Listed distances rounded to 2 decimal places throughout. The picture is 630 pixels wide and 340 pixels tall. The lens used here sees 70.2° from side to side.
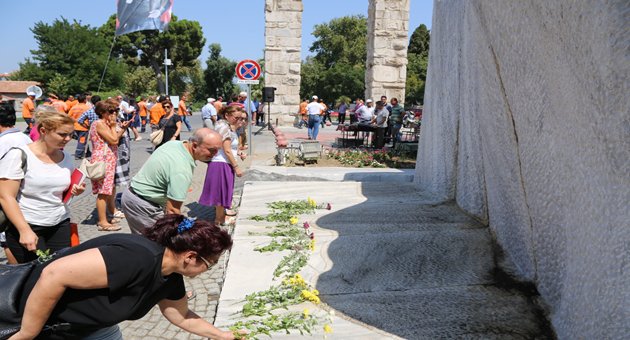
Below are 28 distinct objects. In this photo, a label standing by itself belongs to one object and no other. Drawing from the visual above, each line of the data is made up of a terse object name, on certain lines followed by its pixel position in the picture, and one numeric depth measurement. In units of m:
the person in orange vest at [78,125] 9.92
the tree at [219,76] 52.62
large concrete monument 2.37
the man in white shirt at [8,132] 3.20
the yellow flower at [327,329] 2.96
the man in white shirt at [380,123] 13.26
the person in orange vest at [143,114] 19.12
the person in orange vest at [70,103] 14.65
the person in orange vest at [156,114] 12.04
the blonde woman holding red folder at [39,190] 2.84
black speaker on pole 14.96
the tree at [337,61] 42.03
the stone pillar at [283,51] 17.47
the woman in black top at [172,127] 8.43
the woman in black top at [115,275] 1.73
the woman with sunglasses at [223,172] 5.53
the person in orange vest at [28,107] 13.33
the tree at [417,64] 38.56
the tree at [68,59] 41.09
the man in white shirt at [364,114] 14.45
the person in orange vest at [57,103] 12.14
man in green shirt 3.43
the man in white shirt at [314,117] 14.61
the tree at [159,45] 50.12
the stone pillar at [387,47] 17.16
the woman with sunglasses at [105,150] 5.33
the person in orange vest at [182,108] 14.90
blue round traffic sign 11.41
